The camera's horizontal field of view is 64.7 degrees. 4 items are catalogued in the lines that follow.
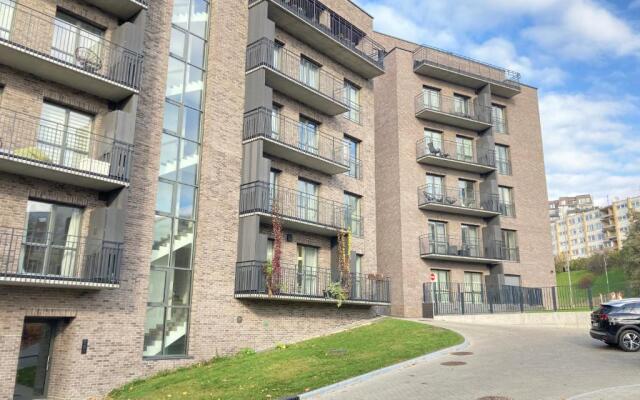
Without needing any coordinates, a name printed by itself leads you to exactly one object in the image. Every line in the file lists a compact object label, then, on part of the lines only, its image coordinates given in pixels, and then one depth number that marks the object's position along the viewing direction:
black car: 15.66
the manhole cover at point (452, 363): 14.04
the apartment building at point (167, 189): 13.83
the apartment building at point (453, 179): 29.23
